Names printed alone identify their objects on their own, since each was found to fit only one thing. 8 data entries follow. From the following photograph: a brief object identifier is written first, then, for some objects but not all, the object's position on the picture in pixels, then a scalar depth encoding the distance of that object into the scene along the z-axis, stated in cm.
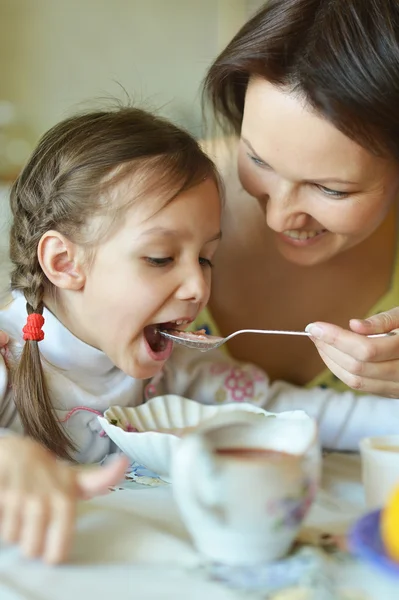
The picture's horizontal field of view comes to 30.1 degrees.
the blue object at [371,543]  55
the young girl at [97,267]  103
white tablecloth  57
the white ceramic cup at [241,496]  56
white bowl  86
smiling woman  98
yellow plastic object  56
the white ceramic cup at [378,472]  76
